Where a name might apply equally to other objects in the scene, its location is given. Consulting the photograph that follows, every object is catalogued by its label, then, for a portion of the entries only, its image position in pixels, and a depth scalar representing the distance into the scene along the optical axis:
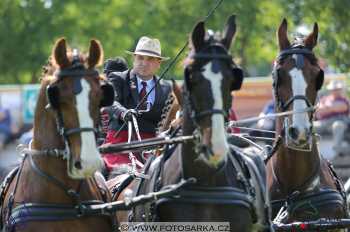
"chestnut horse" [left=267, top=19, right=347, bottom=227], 18.09
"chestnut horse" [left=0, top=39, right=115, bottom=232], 15.49
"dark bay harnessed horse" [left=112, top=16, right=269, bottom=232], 15.33
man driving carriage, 20.56
